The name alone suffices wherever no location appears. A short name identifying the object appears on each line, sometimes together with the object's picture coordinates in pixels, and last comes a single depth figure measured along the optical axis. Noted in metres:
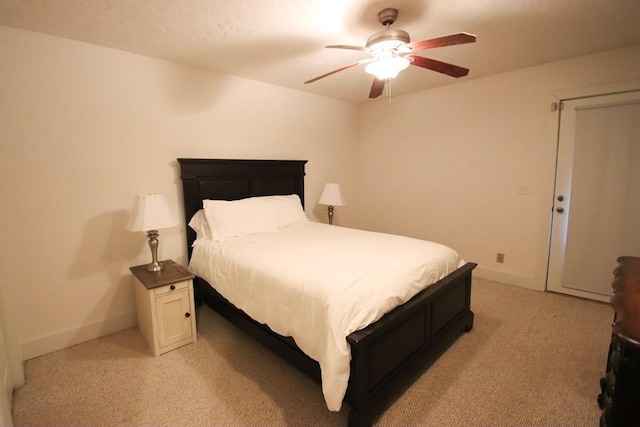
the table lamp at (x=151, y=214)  2.21
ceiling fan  1.77
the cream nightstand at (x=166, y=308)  2.15
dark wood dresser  1.01
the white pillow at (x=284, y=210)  3.11
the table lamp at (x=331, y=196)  3.85
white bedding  1.47
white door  2.67
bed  1.50
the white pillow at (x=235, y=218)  2.70
